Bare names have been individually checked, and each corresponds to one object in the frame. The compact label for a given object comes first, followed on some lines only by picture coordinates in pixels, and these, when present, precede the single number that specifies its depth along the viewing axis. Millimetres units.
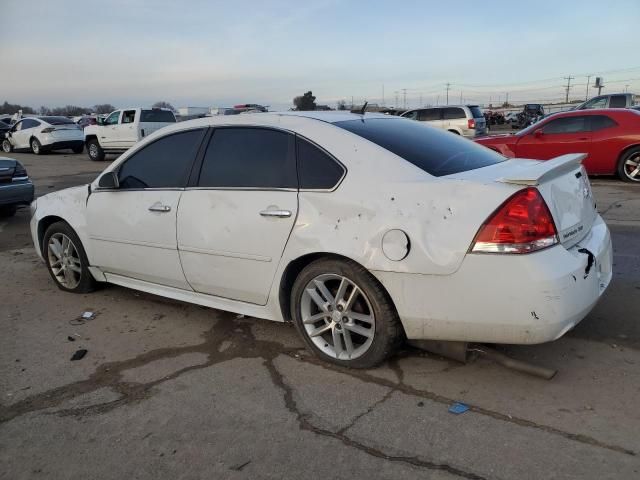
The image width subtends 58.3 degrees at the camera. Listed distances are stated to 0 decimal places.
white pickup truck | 20219
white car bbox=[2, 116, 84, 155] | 23938
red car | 11078
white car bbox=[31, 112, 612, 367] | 2945
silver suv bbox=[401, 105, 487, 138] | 20828
